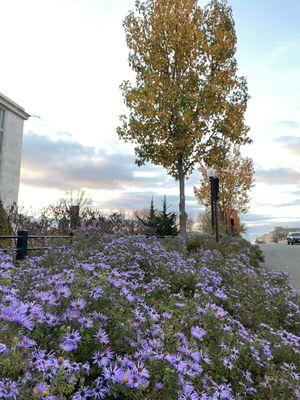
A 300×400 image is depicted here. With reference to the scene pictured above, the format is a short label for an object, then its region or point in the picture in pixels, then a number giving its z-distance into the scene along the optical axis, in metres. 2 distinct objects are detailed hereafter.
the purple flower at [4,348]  1.82
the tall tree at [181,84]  16.62
